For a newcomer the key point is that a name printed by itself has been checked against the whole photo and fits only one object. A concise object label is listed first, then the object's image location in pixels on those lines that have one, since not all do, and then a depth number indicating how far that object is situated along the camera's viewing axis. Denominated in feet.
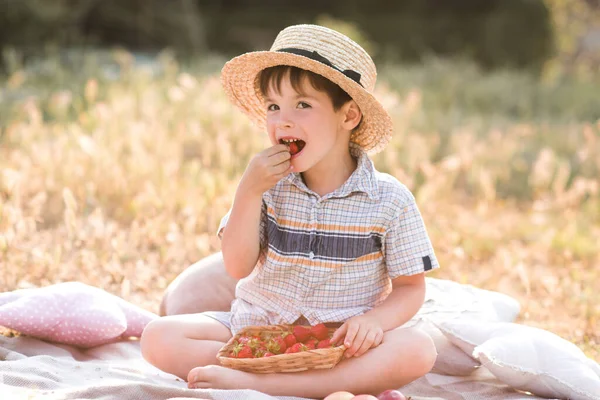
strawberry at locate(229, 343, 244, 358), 17.63
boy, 17.70
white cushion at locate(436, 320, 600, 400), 18.71
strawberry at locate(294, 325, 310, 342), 17.87
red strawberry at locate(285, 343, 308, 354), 17.30
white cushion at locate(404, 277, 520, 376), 20.58
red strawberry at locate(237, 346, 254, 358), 17.54
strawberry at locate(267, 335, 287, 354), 17.61
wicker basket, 17.03
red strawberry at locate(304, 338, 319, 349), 17.73
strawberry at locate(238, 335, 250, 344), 17.79
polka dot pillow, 20.51
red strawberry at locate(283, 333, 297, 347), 17.63
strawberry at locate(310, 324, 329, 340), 17.87
